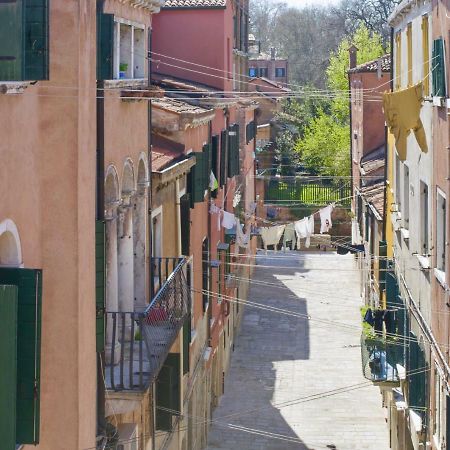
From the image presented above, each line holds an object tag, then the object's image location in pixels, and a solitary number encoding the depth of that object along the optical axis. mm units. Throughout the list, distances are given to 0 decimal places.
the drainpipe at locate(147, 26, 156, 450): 15250
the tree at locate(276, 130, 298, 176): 60406
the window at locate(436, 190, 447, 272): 15539
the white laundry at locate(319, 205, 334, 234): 30042
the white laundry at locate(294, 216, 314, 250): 29591
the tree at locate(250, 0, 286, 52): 99812
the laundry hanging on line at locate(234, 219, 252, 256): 30158
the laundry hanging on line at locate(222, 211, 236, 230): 26770
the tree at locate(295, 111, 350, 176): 55969
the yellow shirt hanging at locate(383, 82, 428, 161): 16781
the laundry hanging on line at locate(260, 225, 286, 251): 30625
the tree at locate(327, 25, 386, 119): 59875
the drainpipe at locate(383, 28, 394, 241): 25219
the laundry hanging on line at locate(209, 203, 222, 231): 25609
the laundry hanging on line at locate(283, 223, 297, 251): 31122
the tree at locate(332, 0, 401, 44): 70312
